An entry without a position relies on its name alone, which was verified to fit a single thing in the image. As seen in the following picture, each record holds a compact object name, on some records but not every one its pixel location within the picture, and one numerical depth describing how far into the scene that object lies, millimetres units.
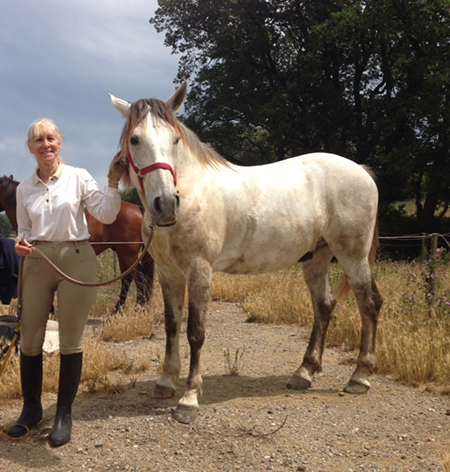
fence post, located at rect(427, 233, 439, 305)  6020
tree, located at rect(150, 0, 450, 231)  15352
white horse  3463
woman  3158
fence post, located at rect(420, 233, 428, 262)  7380
